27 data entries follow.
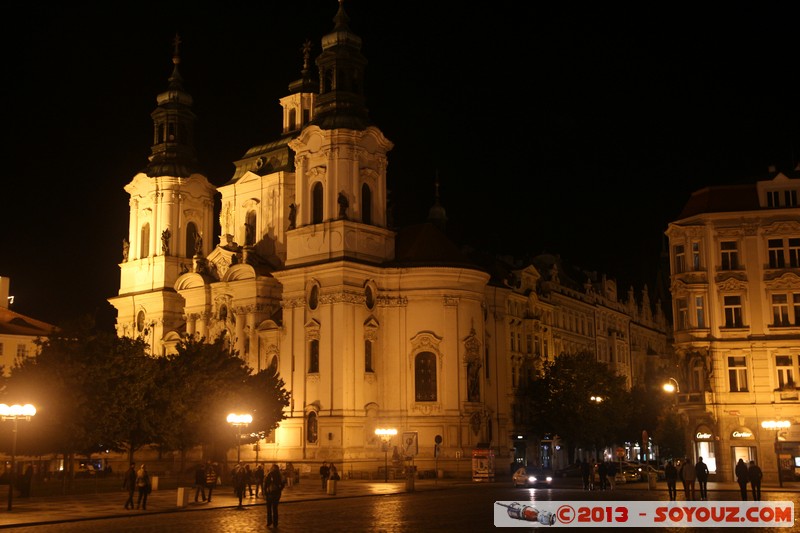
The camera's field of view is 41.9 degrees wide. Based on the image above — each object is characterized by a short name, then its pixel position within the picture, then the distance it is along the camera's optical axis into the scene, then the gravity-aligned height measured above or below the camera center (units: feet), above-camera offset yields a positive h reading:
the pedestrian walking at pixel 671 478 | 127.44 -5.17
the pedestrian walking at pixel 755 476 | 122.85 -4.90
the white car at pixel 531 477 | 169.99 -6.62
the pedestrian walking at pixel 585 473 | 161.34 -5.57
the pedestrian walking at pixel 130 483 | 125.80 -4.79
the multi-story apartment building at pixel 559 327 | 264.52 +32.74
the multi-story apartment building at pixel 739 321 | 175.94 +19.34
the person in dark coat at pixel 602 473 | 159.43 -5.56
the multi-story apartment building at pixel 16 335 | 279.69 +29.16
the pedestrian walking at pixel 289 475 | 176.59 -5.70
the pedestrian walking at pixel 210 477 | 135.23 -4.44
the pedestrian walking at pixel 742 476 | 120.26 -4.76
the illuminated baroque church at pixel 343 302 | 216.74 +30.37
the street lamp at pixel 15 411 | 121.19 +3.91
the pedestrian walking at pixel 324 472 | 176.45 -5.28
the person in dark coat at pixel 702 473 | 124.36 -4.51
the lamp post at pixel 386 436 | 191.31 +0.69
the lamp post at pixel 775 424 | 163.15 +1.42
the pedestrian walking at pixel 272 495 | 98.02 -4.98
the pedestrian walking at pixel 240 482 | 125.18 -4.77
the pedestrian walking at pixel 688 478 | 125.29 -5.09
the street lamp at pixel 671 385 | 149.18 +7.09
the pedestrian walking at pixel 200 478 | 134.10 -4.59
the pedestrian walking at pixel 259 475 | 147.30 -4.69
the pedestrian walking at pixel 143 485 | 124.57 -4.93
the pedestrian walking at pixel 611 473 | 164.96 -5.80
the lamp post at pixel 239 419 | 159.22 +3.42
